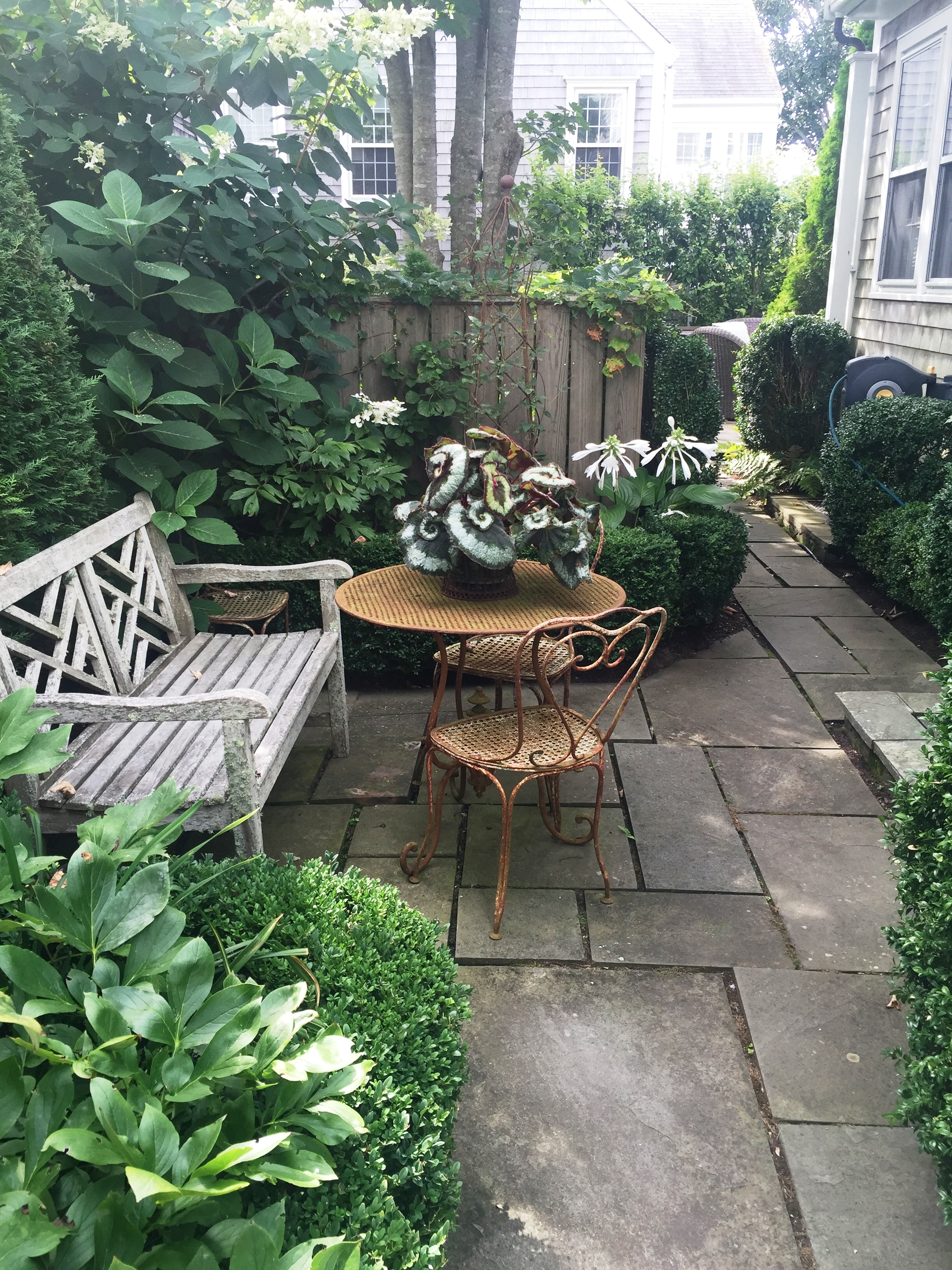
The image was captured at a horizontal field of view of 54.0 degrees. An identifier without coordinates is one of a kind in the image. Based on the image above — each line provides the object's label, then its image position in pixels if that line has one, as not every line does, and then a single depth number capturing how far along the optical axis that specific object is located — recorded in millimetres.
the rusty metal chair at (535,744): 2500
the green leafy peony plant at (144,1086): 1010
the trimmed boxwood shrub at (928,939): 1554
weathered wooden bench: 2270
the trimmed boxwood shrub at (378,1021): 1291
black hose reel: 5922
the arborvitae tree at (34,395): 2582
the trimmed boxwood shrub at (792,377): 7699
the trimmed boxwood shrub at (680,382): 4965
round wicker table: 2680
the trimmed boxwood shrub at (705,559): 4617
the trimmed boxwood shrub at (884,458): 5027
